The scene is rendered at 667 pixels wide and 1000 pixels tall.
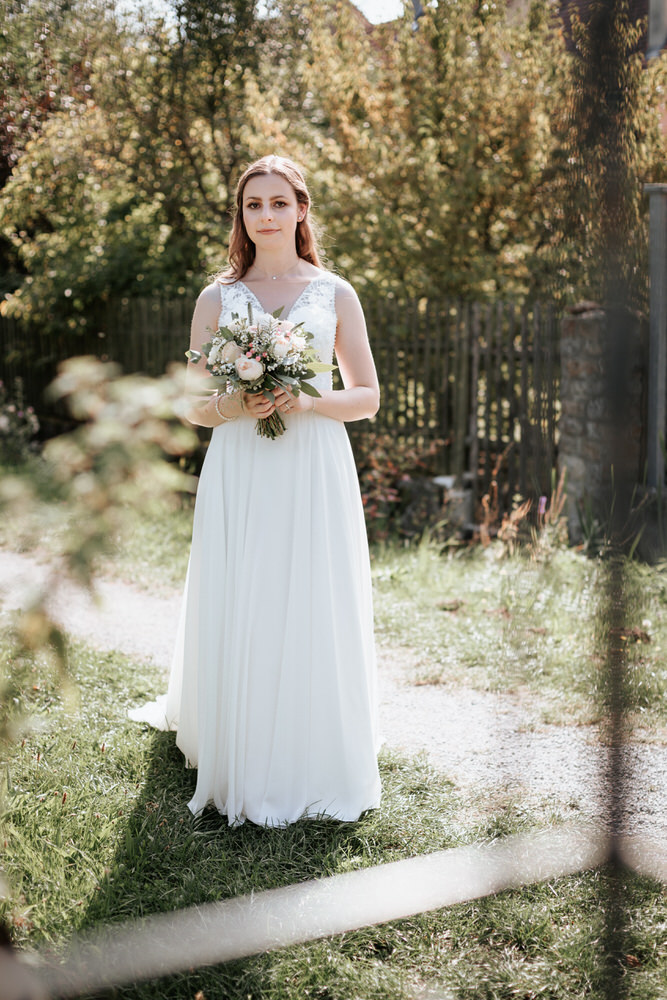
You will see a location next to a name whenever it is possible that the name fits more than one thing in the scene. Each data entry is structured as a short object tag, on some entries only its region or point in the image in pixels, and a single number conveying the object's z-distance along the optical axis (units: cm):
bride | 266
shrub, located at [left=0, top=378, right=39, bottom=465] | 841
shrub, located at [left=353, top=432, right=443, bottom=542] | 639
